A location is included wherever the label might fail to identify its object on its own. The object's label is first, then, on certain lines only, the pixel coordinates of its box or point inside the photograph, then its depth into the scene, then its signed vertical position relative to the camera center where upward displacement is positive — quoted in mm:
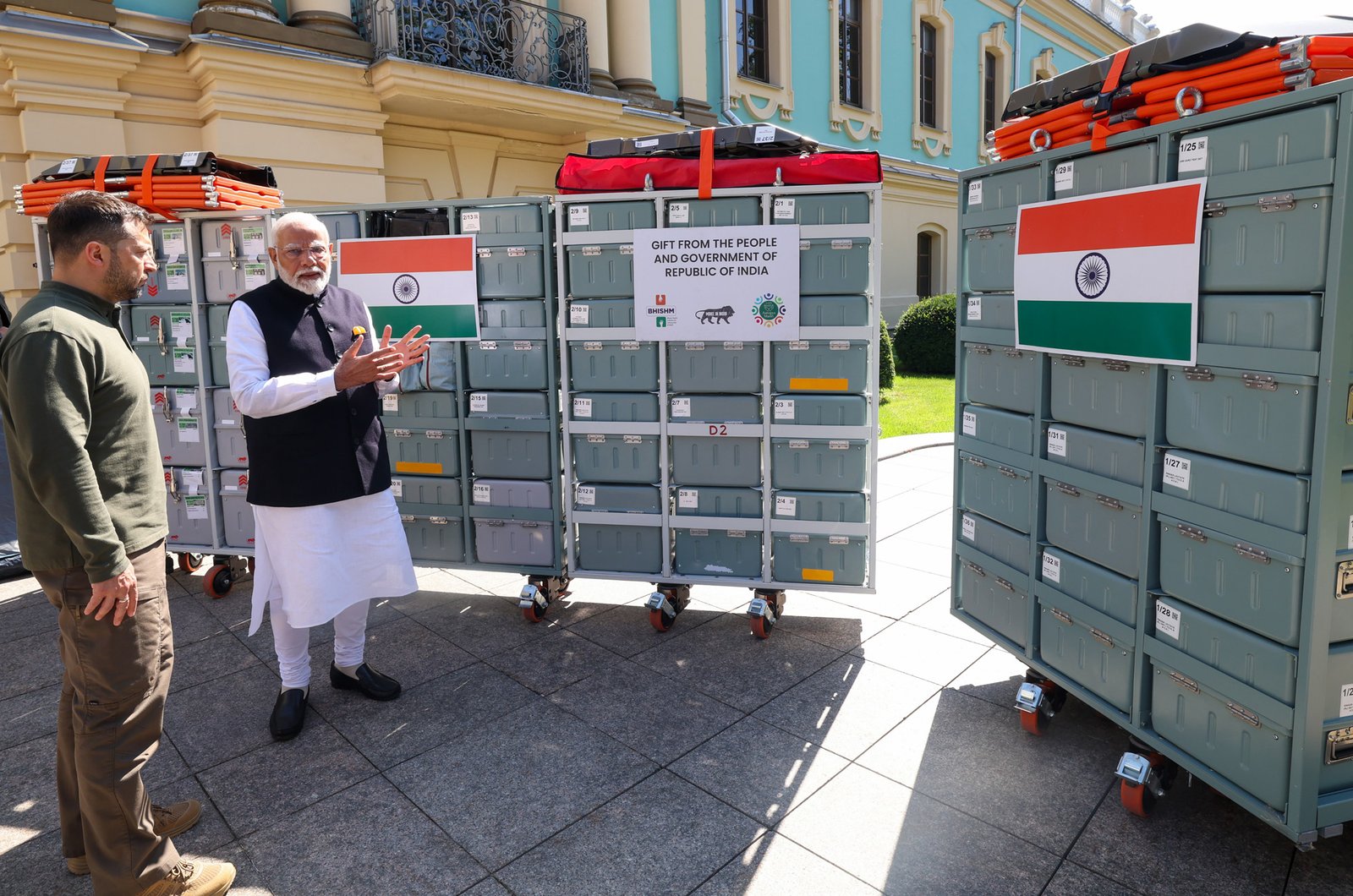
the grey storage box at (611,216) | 4844 +675
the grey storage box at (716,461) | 4953 -723
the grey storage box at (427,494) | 5480 -981
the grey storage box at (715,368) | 4840 -186
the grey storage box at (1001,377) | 3742 -216
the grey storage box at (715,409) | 4891 -423
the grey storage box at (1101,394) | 3170 -257
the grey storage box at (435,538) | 5531 -1267
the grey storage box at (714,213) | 4715 +662
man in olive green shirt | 2455 -504
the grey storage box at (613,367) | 4984 -176
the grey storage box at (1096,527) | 3275 -789
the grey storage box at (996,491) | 3852 -752
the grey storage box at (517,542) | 5320 -1258
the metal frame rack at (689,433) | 4668 -556
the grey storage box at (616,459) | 5086 -721
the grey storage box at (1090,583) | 3324 -1027
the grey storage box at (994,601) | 3947 -1291
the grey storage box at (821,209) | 4582 +650
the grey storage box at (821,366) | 4688 -184
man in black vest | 3557 -479
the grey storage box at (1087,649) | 3359 -1308
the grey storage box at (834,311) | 4645 +114
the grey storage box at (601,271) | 4914 +367
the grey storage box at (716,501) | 4988 -964
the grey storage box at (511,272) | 5070 +388
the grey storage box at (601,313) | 4953 +136
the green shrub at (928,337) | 16891 -136
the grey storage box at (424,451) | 5426 -701
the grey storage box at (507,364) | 5176 -157
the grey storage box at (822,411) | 4730 -429
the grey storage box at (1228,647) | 2713 -1072
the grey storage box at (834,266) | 4605 +348
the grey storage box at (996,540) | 3910 -990
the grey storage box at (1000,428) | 3795 -450
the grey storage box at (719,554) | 5031 -1274
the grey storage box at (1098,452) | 3211 -486
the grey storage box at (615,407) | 5027 -414
